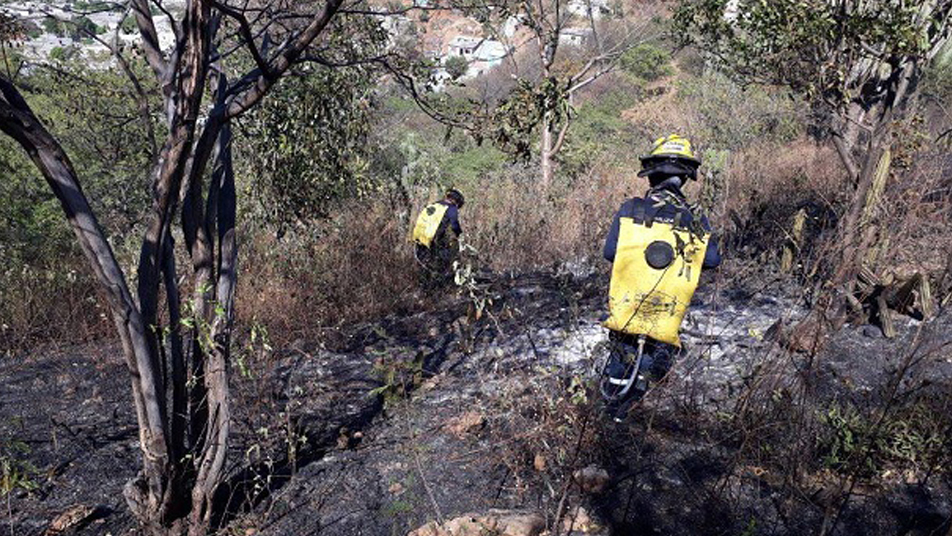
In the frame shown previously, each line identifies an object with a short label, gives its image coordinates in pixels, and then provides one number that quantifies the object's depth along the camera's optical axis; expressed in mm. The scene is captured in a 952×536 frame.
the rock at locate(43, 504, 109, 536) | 2750
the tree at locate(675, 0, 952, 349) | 4242
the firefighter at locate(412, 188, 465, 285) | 5949
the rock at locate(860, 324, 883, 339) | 4805
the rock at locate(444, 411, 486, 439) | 3561
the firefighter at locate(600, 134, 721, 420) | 3023
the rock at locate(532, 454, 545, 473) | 3162
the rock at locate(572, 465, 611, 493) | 2965
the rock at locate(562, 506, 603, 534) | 2711
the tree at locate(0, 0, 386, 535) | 2225
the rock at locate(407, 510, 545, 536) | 2526
